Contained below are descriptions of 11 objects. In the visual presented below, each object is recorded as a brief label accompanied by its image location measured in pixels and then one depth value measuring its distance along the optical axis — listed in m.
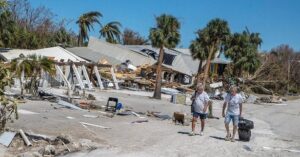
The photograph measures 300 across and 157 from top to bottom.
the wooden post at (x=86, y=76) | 42.67
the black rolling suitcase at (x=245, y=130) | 15.30
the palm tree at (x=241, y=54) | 68.94
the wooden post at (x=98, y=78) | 45.22
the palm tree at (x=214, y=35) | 44.69
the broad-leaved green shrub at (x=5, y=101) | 12.88
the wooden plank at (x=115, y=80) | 47.70
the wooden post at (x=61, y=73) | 35.23
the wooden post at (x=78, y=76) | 40.88
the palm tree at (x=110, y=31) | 82.31
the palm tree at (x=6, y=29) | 51.56
